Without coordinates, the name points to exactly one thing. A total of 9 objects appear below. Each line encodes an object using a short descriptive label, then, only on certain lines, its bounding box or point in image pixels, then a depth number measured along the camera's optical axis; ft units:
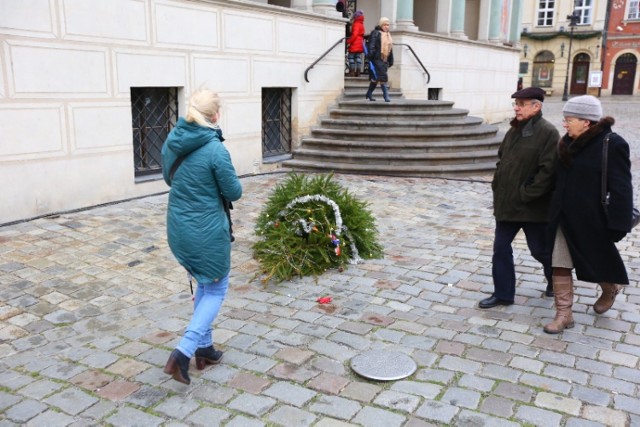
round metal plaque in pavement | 13.24
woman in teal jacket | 12.24
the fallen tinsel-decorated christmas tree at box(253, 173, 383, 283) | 19.95
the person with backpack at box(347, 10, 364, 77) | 48.27
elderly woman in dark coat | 14.49
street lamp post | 134.10
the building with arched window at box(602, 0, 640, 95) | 156.25
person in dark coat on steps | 44.57
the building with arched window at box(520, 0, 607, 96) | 162.20
